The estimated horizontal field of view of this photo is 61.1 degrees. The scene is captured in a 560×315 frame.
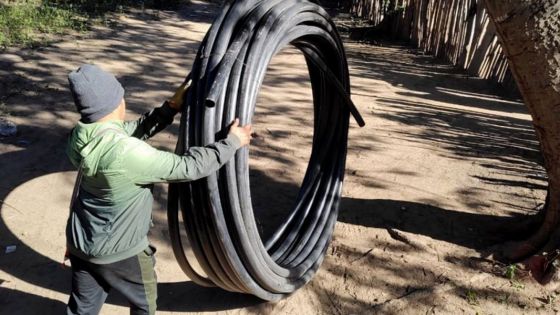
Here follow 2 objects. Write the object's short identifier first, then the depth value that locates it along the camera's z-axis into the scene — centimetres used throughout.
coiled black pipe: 212
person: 186
